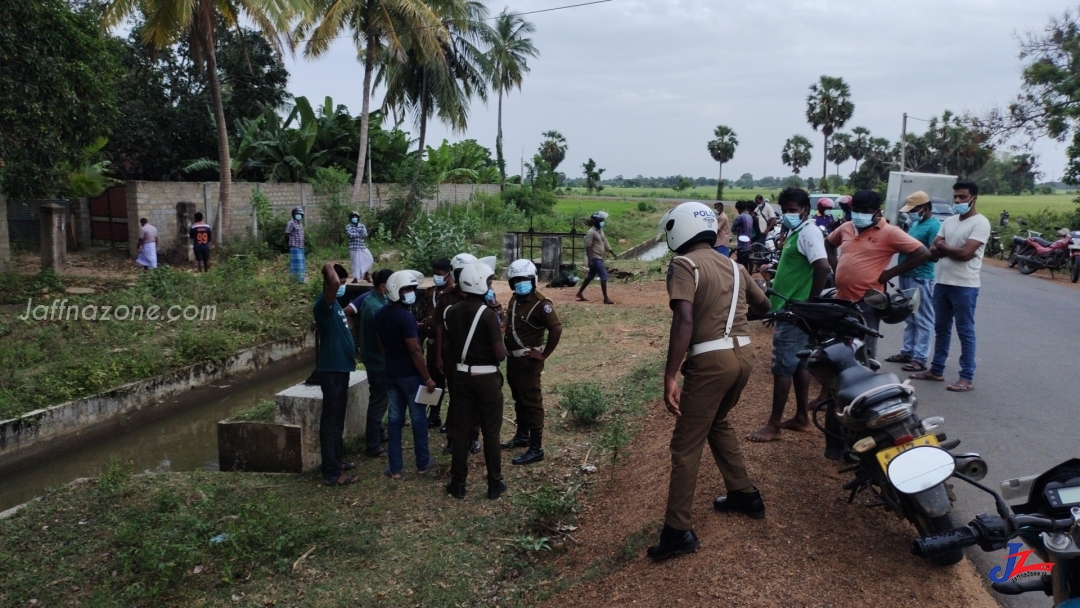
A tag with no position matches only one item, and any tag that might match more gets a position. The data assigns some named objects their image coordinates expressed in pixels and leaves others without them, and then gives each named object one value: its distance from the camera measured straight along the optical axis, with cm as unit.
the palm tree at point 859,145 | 6556
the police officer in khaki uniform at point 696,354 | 364
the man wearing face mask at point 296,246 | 1582
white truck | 2411
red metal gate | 1856
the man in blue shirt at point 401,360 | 575
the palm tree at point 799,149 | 7762
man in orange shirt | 527
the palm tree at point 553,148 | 7319
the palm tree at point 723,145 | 7981
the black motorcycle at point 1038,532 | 239
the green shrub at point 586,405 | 687
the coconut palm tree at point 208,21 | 1550
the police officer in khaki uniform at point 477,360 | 524
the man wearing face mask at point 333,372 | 589
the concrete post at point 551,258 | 1731
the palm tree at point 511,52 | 4025
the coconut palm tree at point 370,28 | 2017
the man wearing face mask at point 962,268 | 630
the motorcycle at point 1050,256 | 1683
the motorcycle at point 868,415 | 331
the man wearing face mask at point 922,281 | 689
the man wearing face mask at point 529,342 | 593
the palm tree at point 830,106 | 5809
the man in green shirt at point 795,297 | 482
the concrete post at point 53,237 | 1481
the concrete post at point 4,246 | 1406
